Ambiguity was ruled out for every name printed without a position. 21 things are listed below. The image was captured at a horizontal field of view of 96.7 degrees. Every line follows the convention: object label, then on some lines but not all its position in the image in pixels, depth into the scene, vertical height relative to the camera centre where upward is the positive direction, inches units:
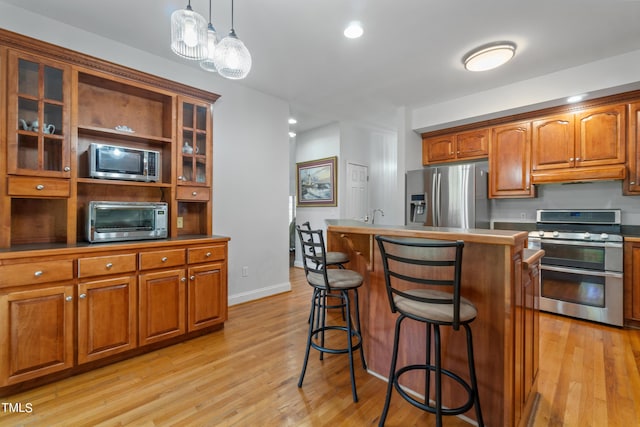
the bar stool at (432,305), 51.2 -18.4
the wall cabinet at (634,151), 116.6 +26.0
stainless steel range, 117.3 -21.9
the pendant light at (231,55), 64.4 +36.0
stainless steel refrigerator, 148.9 +9.3
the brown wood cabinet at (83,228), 75.0 -5.1
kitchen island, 54.9 -24.8
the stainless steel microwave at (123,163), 93.4 +17.2
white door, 206.8 +16.7
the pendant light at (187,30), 57.7 +37.7
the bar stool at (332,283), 74.6 -19.2
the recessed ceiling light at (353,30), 93.7 +62.0
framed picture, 202.2 +23.2
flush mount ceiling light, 104.1 +59.7
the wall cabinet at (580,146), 121.2 +30.9
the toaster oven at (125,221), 91.8 -2.9
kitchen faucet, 226.1 -1.5
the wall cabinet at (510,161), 143.3 +27.3
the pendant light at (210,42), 63.4 +38.5
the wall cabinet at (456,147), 158.7 +39.5
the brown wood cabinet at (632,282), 113.9 -27.7
